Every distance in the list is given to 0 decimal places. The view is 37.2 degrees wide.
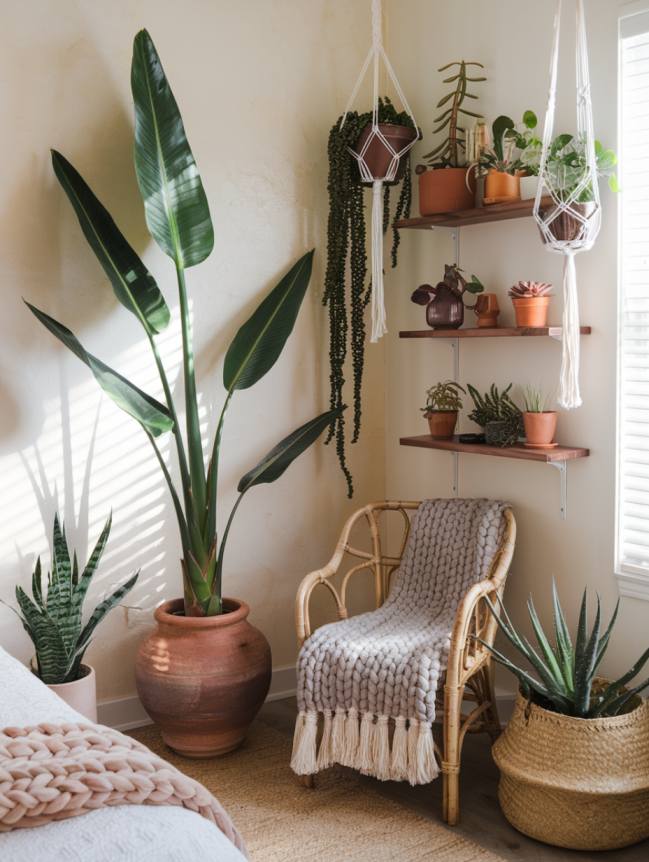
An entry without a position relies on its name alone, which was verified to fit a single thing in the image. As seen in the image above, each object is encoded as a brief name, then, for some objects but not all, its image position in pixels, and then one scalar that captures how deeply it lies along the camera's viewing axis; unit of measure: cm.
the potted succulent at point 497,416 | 301
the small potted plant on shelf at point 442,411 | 325
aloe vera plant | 247
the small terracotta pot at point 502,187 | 297
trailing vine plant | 334
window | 269
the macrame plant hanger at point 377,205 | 323
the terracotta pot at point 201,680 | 295
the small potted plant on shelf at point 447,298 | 319
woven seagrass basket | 242
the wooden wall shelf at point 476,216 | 288
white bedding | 122
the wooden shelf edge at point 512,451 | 284
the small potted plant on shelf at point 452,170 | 313
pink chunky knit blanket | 126
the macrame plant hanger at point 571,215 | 261
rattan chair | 261
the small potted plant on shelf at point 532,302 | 289
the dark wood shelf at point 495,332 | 282
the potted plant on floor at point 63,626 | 278
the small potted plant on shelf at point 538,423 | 291
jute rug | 250
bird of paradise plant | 288
